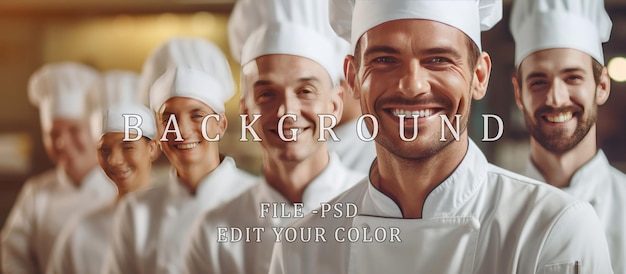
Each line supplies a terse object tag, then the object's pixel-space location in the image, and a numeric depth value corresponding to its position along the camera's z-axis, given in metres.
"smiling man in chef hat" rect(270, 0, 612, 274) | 1.68
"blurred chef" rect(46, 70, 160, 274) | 1.93
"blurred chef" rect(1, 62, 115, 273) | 2.13
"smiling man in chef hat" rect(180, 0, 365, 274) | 1.81
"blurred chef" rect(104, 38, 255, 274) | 1.88
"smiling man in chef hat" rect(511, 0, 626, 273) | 1.80
